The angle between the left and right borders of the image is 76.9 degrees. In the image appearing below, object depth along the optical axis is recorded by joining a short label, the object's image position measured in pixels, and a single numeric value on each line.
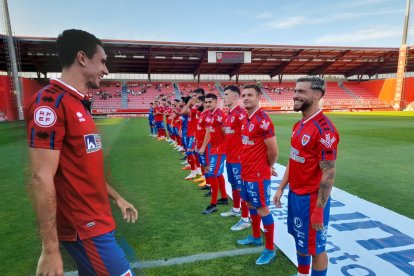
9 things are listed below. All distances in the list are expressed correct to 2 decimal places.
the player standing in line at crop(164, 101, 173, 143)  14.96
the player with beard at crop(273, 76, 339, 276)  2.50
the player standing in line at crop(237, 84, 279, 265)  3.59
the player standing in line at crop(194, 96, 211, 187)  6.02
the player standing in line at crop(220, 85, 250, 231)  4.52
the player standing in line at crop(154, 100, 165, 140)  15.49
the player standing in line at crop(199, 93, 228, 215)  5.39
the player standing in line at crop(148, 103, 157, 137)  17.33
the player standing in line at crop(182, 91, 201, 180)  7.91
